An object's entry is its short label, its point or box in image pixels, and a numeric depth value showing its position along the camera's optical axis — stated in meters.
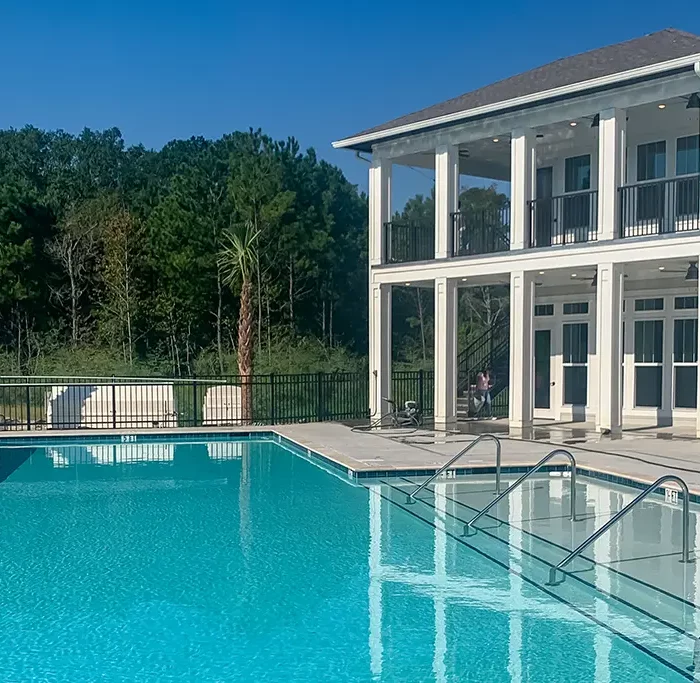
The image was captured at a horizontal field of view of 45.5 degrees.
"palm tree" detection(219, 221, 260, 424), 19.59
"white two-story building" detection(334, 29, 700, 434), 14.44
